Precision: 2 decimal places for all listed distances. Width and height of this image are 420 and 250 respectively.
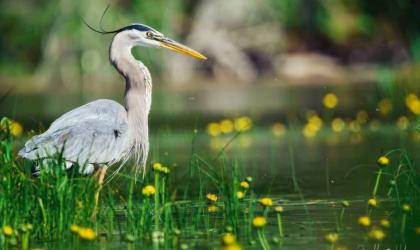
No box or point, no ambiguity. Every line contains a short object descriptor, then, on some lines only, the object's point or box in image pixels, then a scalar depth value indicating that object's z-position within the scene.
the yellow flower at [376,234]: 12.16
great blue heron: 14.83
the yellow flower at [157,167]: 13.14
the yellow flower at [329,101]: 24.67
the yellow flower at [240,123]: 25.02
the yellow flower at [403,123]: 24.66
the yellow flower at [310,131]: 25.44
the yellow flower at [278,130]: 26.24
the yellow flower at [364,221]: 11.97
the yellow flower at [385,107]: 27.25
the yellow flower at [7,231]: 11.80
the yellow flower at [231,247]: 10.76
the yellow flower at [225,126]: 23.05
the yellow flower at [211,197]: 13.93
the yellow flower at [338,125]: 26.28
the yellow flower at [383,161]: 13.04
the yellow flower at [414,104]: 22.23
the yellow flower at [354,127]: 25.99
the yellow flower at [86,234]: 11.47
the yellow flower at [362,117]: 26.73
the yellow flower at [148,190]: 12.78
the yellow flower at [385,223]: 12.43
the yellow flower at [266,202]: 12.43
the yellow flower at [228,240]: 10.90
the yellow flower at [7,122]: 13.46
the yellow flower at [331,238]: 11.95
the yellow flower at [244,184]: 13.45
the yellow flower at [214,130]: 25.37
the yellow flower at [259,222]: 11.80
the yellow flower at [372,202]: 12.83
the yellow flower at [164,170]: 13.19
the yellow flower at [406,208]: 12.45
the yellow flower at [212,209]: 14.57
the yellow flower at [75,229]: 11.87
